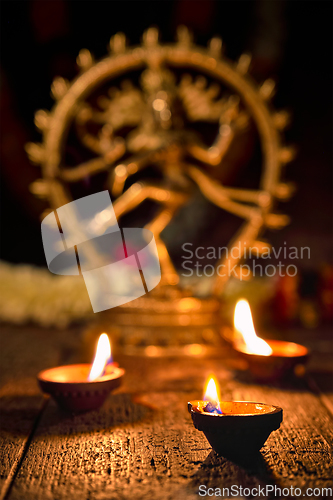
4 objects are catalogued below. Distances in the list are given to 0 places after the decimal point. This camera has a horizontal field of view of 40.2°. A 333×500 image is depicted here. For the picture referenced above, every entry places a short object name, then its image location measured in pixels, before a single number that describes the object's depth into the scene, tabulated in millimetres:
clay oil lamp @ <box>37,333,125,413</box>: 439
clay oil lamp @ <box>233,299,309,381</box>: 542
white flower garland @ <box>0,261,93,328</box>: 1007
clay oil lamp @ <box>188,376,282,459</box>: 333
